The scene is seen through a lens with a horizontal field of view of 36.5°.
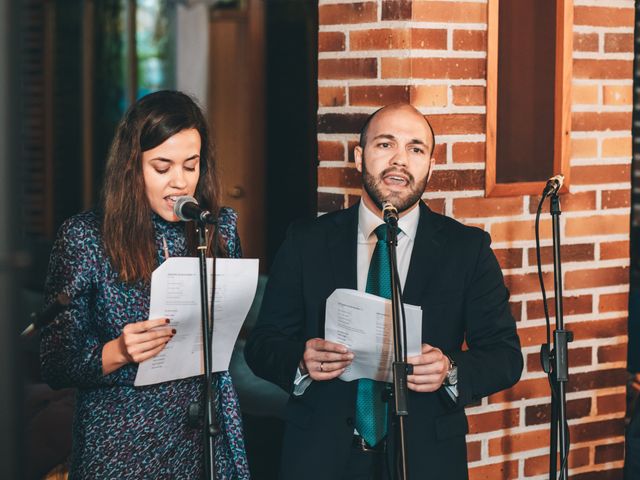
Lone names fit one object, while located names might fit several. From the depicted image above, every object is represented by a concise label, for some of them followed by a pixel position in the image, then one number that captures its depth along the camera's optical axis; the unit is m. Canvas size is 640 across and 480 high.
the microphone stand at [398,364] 1.99
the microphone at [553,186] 2.48
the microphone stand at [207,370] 2.05
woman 2.24
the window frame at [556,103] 2.95
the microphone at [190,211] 2.05
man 2.40
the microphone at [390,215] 2.04
